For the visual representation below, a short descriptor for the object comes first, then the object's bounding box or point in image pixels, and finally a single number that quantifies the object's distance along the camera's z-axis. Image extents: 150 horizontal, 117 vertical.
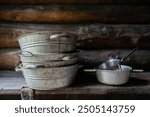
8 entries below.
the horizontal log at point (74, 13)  1.73
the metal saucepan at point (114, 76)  1.35
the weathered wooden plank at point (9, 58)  1.75
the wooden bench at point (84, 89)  1.36
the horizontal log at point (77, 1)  1.73
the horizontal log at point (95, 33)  1.73
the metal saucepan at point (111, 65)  1.43
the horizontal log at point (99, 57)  1.75
